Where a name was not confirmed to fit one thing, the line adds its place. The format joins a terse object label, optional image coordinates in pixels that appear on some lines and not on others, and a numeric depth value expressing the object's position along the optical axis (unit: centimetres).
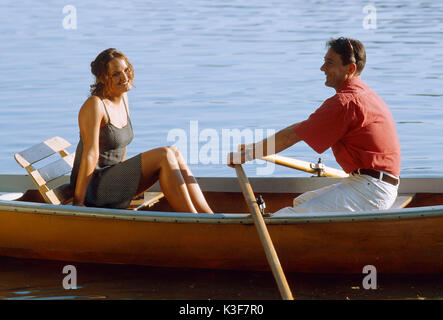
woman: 1032
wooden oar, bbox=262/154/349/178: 1124
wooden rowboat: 986
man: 948
